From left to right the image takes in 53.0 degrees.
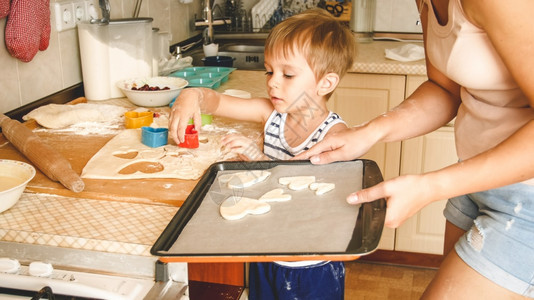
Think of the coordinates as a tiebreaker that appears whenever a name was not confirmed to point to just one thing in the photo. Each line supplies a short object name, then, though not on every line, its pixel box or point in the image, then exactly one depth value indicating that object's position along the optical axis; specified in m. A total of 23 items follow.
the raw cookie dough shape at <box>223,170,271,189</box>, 1.07
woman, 0.79
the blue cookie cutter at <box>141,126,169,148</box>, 1.33
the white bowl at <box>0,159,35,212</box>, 1.03
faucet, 2.55
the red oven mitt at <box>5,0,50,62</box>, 1.40
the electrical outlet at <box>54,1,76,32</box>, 1.65
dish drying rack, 3.00
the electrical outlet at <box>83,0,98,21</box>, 1.81
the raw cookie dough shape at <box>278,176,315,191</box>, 1.04
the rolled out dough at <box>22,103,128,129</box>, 1.45
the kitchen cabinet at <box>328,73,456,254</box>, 2.24
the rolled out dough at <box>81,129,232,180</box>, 1.16
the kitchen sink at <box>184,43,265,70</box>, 2.57
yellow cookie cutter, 1.47
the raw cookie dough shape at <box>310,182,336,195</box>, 1.02
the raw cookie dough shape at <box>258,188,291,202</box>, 1.00
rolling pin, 1.07
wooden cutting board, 1.05
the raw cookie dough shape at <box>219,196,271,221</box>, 0.94
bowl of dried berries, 1.65
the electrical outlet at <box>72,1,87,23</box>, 1.74
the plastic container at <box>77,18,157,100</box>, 1.72
